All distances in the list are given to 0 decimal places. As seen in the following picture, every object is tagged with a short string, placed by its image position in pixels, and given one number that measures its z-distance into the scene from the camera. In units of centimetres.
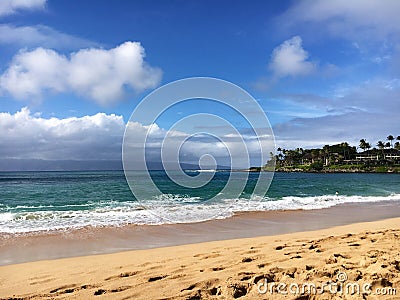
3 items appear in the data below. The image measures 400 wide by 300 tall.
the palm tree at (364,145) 12706
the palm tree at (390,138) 12031
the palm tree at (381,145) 12319
